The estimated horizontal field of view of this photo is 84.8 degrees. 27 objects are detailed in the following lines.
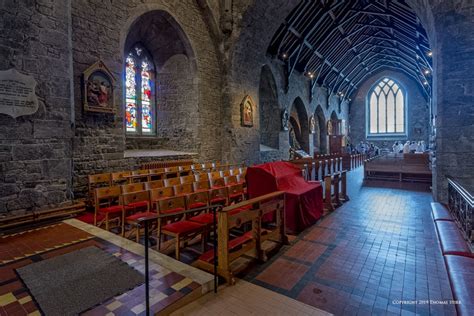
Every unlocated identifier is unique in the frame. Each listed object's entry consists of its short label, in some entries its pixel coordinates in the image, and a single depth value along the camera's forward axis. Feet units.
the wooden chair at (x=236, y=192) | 14.71
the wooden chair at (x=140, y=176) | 17.52
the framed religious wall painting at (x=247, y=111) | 30.53
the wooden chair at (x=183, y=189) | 13.10
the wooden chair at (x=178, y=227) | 9.59
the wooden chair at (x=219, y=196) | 13.26
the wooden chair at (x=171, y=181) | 15.30
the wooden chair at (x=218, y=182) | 16.03
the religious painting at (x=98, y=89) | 17.04
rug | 6.61
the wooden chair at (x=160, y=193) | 11.95
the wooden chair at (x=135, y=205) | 11.21
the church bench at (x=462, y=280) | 5.40
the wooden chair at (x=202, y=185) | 14.40
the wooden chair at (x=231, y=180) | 17.06
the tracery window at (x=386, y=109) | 71.26
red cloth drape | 12.98
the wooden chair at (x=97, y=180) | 16.22
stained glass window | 26.09
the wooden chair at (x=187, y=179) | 16.38
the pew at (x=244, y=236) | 8.45
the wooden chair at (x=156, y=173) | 18.86
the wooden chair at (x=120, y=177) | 17.11
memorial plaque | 12.20
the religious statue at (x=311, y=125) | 52.06
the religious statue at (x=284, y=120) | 41.93
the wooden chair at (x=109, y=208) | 12.07
